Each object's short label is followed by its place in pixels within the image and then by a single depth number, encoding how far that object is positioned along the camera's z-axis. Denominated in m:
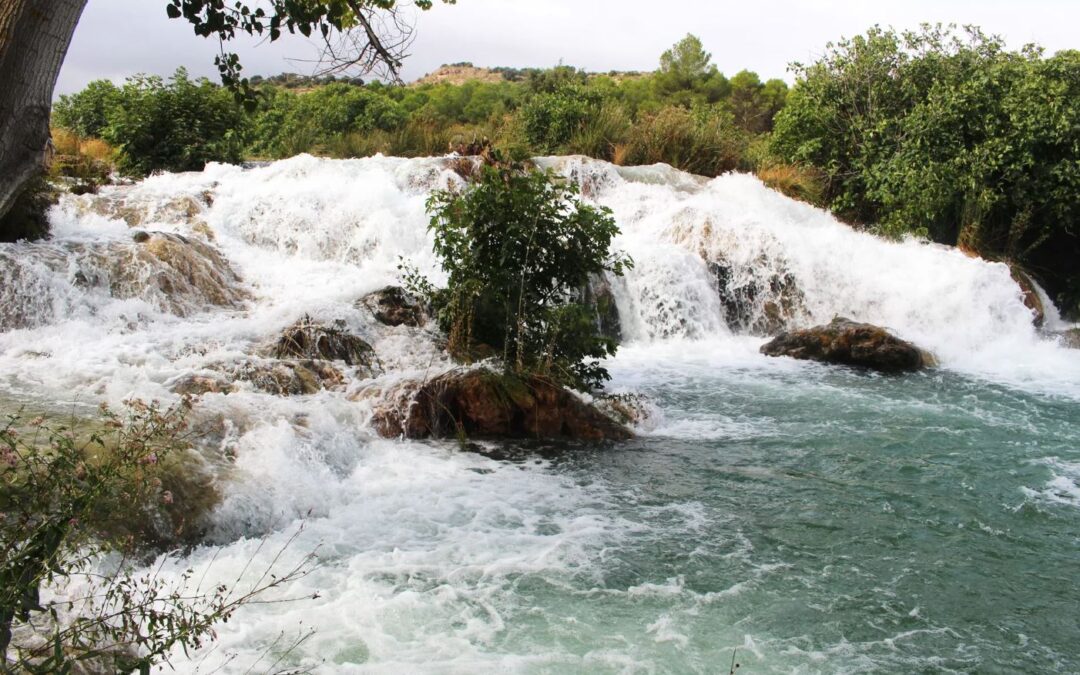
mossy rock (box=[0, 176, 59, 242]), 9.18
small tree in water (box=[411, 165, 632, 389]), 7.50
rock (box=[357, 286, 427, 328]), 8.87
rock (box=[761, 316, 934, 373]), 10.77
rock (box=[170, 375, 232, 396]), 6.70
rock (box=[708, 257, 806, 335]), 12.81
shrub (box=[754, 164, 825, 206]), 16.88
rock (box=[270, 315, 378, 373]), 7.97
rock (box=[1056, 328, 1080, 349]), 12.48
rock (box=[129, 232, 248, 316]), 9.05
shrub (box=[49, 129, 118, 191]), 12.62
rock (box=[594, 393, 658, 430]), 7.72
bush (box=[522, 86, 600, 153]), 18.47
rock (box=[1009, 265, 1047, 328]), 13.55
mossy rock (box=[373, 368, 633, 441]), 7.11
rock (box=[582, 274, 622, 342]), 11.39
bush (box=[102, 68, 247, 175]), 14.13
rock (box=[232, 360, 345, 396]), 7.17
